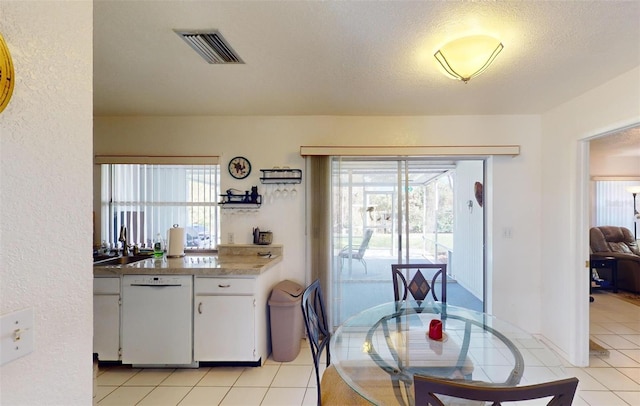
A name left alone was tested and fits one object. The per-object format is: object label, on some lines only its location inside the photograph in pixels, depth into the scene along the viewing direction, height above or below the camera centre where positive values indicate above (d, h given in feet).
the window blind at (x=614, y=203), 19.02 -0.01
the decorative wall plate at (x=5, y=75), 2.25 +0.99
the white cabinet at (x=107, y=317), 8.71 -3.32
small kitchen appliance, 11.09 -1.26
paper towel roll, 10.55 -1.40
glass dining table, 5.04 -2.97
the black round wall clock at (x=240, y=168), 11.32 +1.36
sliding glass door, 11.37 -0.85
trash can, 9.38 -3.89
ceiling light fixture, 5.60 +2.92
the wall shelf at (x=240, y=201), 11.11 +0.10
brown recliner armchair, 16.01 -2.70
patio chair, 11.64 -1.82
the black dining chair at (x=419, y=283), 8.75 -2.42
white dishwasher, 8.66 -3.34
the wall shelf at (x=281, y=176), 11.09 +1.03
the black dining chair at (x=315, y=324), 5.57 -2.52
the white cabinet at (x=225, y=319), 8.68 -3.37
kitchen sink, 9.59 -1.94
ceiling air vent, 5.84 +3.31
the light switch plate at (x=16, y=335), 2.23 -1.02
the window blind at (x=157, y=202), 11.73 +0.07
